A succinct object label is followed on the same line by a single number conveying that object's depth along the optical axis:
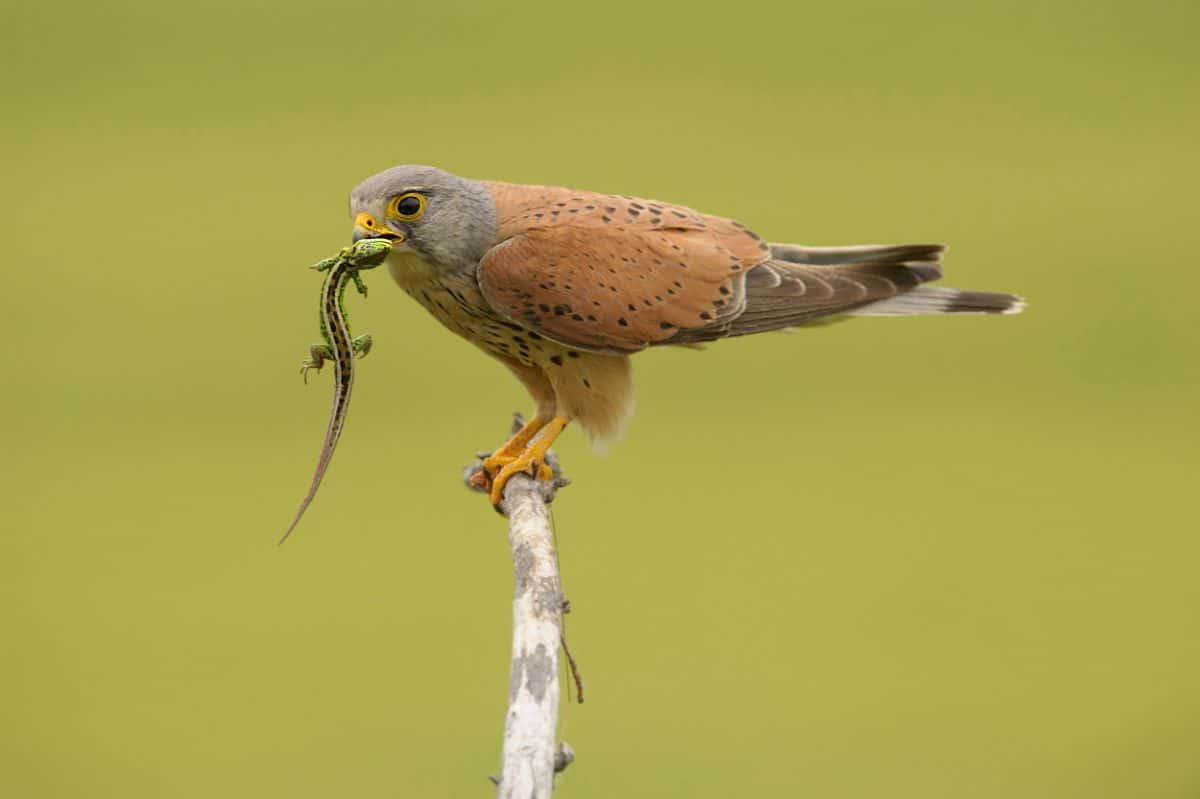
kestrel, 5.25
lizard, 4.70
